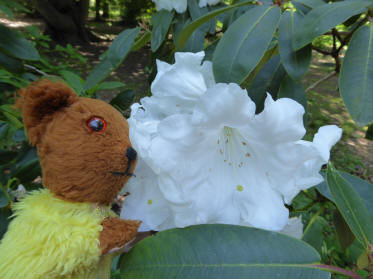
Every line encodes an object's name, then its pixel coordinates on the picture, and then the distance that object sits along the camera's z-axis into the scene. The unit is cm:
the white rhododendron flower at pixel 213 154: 16
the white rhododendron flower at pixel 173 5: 32
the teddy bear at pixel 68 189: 18
